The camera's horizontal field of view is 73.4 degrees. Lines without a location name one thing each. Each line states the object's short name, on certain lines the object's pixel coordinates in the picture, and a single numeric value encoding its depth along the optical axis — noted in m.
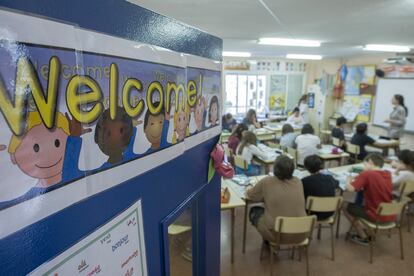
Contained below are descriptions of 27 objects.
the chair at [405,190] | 3.42
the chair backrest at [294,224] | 2.57
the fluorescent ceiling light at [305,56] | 7.66
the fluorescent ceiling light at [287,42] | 4.78
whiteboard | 6.66
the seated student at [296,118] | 7.88
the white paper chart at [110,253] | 0.67
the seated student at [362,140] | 5.52
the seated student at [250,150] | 4.45
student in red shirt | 3.09
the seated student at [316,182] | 3.03
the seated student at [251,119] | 6.69
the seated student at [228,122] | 6.87
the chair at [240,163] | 4.14
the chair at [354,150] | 5.43
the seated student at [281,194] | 2.70
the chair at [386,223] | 2.89
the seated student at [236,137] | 4.83
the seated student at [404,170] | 3.46
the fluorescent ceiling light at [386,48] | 5.59
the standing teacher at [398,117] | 6.21
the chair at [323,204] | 2.95
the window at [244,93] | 9.11
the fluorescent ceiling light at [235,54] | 7.47
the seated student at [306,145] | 4.86
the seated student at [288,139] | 5.35
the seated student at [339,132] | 5.96
